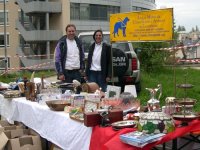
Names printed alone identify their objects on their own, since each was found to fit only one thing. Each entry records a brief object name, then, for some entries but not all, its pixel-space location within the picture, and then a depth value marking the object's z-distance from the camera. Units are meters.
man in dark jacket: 5.48
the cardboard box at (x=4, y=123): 5.03
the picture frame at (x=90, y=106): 3.33
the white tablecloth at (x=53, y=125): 3.15
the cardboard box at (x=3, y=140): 3.93
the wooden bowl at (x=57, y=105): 3.70
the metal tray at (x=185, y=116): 2.73
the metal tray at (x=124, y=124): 2.76
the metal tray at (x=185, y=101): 2.94
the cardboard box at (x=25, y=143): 4.00
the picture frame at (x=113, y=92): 3.54
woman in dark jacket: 5.59
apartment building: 33.53
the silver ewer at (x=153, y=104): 2.99
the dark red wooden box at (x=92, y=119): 2.92
